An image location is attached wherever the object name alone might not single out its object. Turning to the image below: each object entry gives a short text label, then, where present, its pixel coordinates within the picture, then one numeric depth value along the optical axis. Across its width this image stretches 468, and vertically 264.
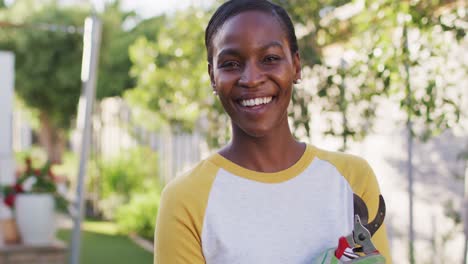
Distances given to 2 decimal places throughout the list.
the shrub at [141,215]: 9.78
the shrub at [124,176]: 11.46
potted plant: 6.79
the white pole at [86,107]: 5.94
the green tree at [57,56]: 15.58
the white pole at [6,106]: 8.35
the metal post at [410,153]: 3.07
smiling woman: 1.24
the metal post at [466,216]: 3.18
